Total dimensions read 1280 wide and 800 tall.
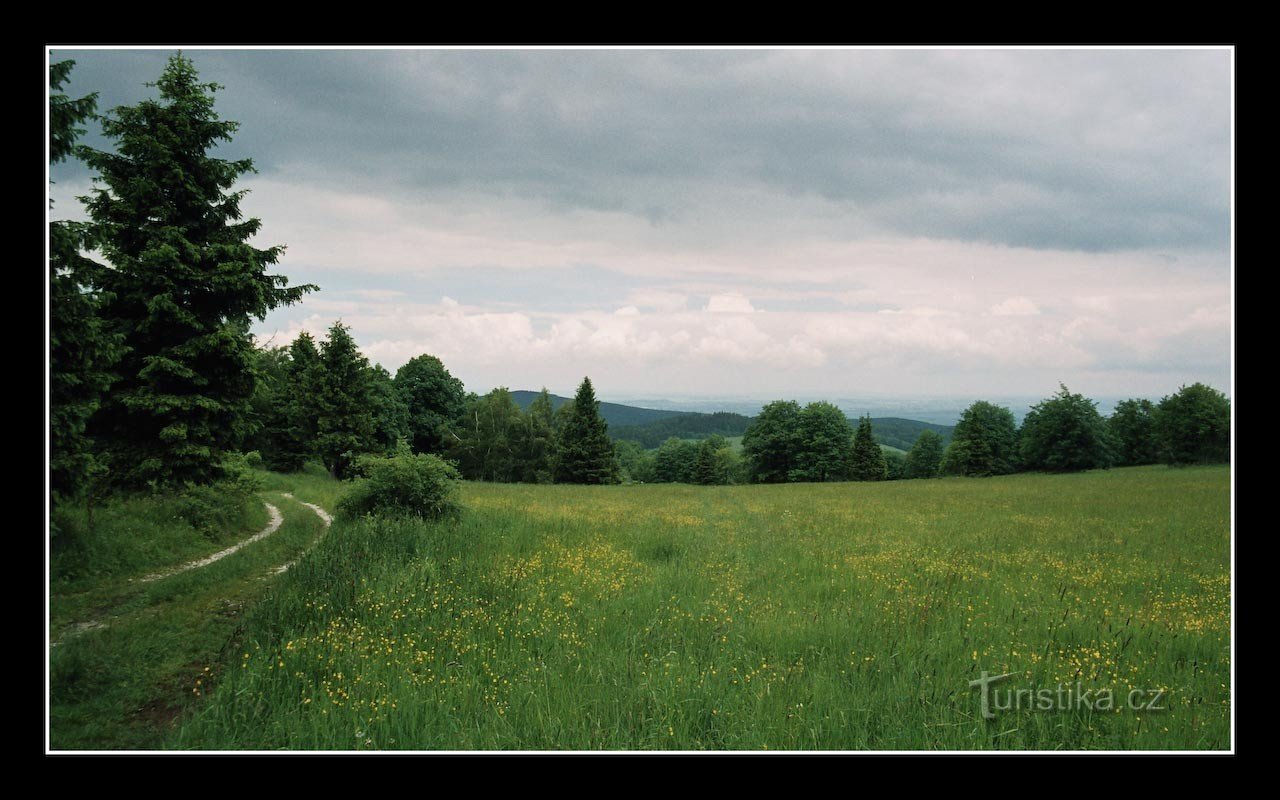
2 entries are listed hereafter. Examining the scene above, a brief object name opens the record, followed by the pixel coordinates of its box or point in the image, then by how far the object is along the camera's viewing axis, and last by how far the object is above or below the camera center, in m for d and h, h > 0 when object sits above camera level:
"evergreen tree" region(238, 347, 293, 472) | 28.44 -1.94
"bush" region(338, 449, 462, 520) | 12.72 -2.31
